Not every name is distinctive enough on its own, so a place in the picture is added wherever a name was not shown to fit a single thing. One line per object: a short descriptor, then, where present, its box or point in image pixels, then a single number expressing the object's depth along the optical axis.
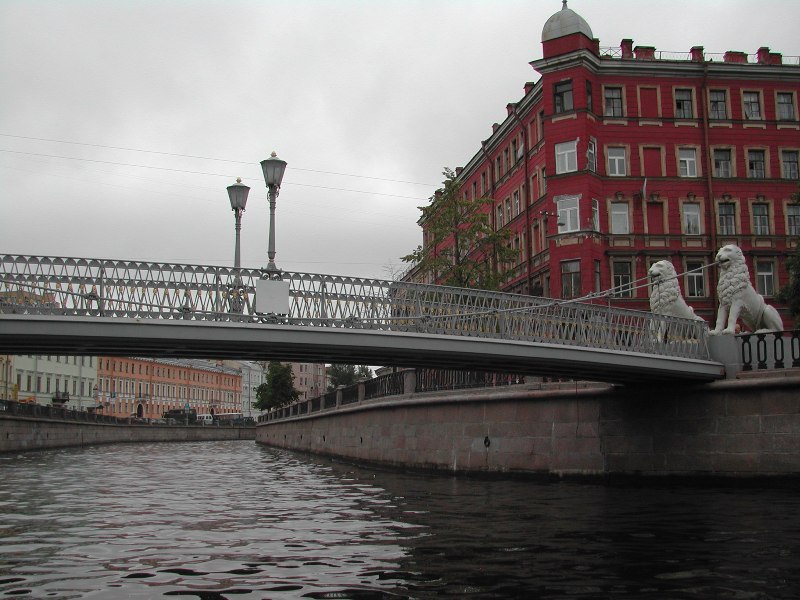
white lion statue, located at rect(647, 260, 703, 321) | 20.12
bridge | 14.30
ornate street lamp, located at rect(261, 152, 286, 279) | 15.42
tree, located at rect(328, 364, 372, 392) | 119.09
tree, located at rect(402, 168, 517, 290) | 33.62
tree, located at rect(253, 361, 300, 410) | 94.00
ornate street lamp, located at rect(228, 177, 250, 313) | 16.09
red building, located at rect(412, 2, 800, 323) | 38.38
